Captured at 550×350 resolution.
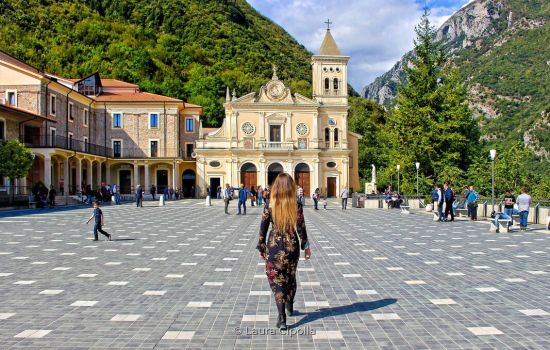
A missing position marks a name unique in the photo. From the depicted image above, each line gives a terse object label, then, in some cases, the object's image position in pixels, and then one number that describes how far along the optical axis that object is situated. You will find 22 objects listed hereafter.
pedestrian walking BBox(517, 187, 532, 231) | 17.53
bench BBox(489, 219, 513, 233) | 16.94
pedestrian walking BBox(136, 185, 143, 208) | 34.25
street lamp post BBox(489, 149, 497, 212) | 21.52
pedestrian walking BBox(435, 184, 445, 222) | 21.58
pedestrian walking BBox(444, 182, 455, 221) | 21.64
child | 14.66
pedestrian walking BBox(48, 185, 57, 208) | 32.50
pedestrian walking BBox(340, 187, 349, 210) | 34.31
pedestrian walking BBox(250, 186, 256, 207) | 36.16
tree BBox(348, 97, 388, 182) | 66.31
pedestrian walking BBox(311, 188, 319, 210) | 34.33
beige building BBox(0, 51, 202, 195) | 38.34
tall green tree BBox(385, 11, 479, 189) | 40.16
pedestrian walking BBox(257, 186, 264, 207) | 37.72
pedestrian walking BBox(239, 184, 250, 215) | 27.27
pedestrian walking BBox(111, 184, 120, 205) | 40.12
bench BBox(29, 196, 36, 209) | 31.98
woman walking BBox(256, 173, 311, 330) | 5.89
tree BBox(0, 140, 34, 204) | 29.38
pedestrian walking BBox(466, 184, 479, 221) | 21.95
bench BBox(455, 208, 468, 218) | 23.99
